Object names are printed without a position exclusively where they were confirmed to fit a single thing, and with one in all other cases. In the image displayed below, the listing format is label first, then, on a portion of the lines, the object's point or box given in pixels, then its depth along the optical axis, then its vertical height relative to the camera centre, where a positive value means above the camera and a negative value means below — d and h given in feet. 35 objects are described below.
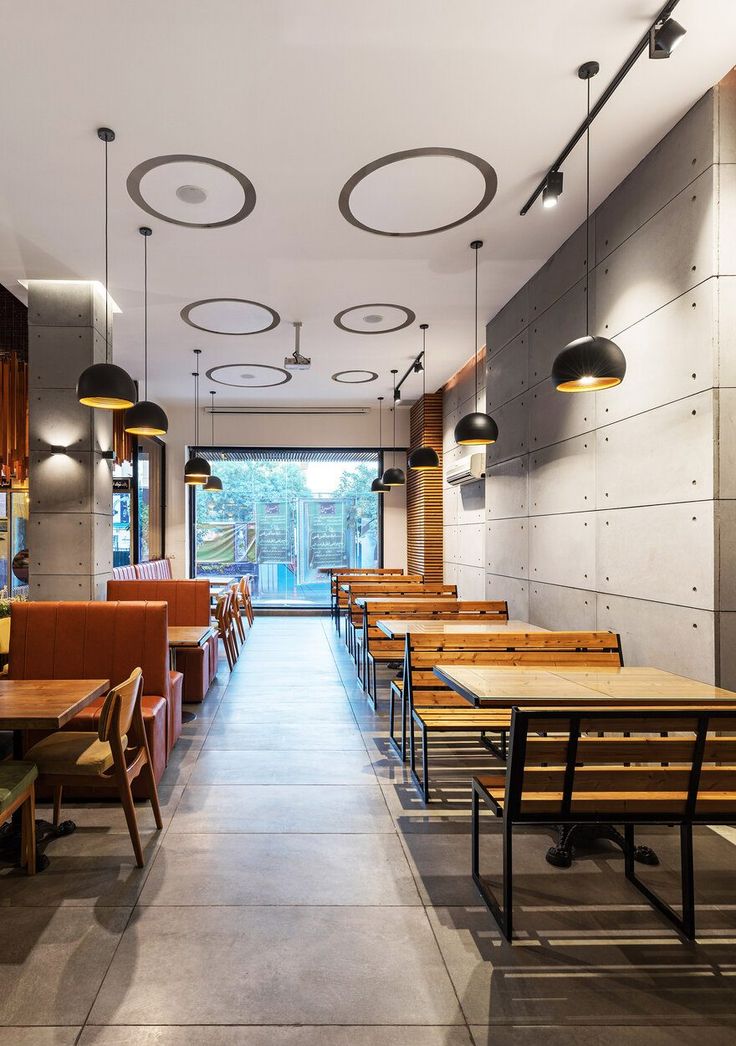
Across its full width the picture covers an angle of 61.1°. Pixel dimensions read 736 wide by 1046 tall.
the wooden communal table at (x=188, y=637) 15.16 -2.60
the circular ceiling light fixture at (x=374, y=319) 23.74 +8.58
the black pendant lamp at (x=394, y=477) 34.03 +3.19
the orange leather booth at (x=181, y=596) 20.59 -2.07
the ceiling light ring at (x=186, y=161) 13.84 +8.34
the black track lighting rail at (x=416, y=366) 29.91 +8.39
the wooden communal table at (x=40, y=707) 8.59 -2.56
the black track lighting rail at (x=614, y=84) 9.87 +8.29
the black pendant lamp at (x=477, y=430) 18.45 +3.13
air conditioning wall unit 28.25 +3.08
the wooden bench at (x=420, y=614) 18.44 -2.45
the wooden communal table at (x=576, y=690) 8.77 -2.35
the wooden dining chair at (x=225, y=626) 24.13 -3.59
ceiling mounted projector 25.64 +7.17
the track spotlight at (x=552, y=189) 13.91 +7.78
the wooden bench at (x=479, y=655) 12.98 -2.53
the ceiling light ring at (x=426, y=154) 13.69 +8.41
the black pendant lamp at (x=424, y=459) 26.50 +3.25
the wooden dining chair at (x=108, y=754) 8.98 -3.44
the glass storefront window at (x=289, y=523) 43.06 +0.84
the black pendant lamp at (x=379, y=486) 37.24 +2.92
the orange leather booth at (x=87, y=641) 13.08 -2.24
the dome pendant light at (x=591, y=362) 11.14 +3.13
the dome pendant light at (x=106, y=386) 14.39 +3.48
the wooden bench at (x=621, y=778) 7.48 -3.01
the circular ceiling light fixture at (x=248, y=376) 31.68 +8.48
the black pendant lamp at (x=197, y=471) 31.42 +3.22
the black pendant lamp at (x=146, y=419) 18.19 +3.39
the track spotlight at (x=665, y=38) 9.75 +7.89
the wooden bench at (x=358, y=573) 35.65 -2.26
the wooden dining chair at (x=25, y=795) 8.64 -3.71
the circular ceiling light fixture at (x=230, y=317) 23.00 +8.47
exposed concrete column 20.33 +2.95
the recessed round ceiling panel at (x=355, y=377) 33.30 +8.65
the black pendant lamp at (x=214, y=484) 36.91 +3.02
